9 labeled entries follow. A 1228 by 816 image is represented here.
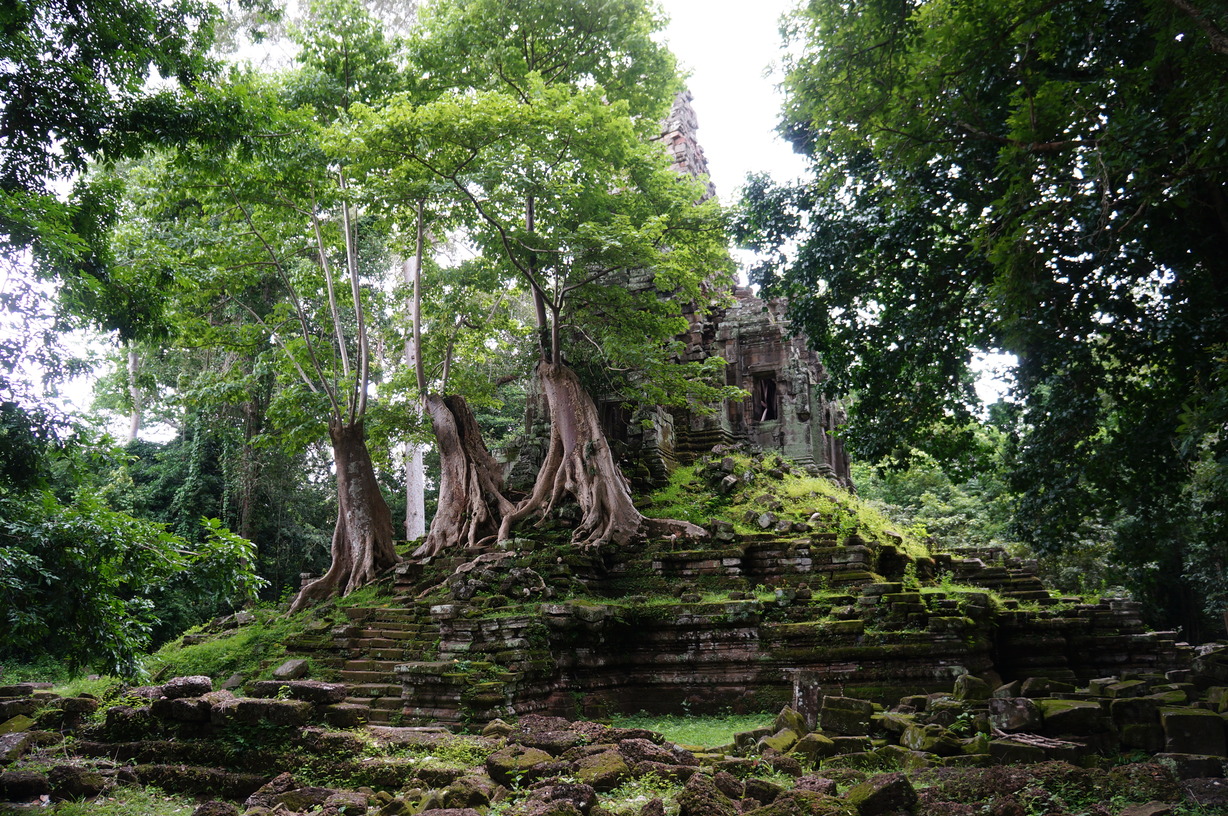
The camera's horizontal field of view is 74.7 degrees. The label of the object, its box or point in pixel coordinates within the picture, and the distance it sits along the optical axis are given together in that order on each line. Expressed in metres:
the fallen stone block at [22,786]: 5.46
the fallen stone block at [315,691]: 7.39
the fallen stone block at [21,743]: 6.52
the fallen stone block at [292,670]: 10.12
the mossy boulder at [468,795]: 5.02
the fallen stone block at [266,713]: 6.86
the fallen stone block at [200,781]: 6.21
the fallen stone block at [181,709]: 7.09
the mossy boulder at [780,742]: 6.04
